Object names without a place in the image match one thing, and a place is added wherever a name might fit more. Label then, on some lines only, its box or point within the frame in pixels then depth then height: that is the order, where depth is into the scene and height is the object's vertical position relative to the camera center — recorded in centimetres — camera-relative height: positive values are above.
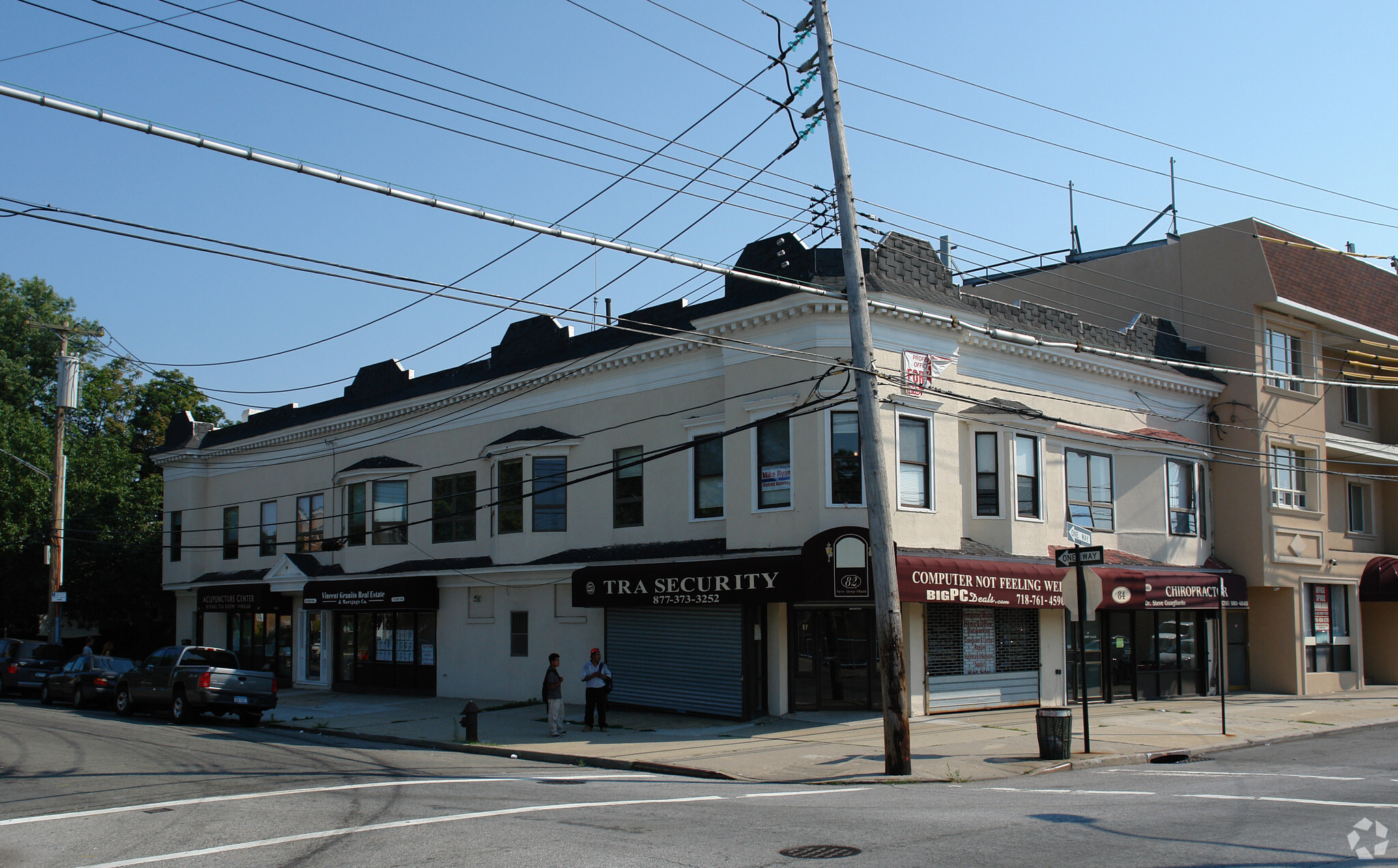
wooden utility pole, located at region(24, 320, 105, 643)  3531 +229
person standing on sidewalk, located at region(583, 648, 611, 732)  2086 -272
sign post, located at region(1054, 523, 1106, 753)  1658 -30
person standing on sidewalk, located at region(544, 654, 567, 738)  2020 -291
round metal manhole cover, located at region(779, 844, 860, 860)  904 -263
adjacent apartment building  2816 +322
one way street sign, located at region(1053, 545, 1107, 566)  1652 -29
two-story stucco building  2108 +72
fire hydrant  1938 -321
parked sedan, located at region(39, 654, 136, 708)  2806 -356
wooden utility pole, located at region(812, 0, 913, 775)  1530 +67
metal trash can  1623 -293
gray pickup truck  2344 -312
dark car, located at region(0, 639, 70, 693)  3191 -348
